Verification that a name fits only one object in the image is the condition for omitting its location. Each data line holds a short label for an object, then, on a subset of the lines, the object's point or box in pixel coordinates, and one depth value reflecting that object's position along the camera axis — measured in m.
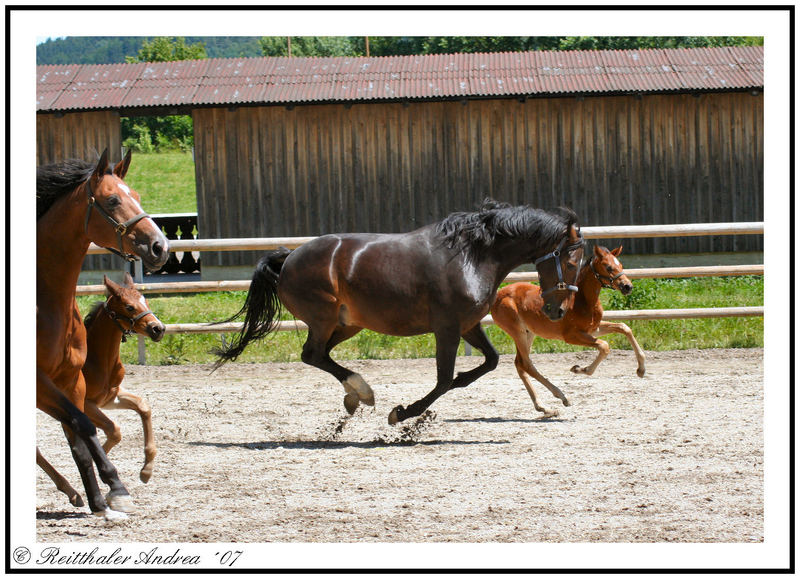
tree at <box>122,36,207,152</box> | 79.31
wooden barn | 31.14
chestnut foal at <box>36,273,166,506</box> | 10.49
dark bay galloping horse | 12.82
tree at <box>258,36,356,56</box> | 91.62
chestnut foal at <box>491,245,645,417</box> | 14.88
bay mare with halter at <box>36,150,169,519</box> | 8.63
